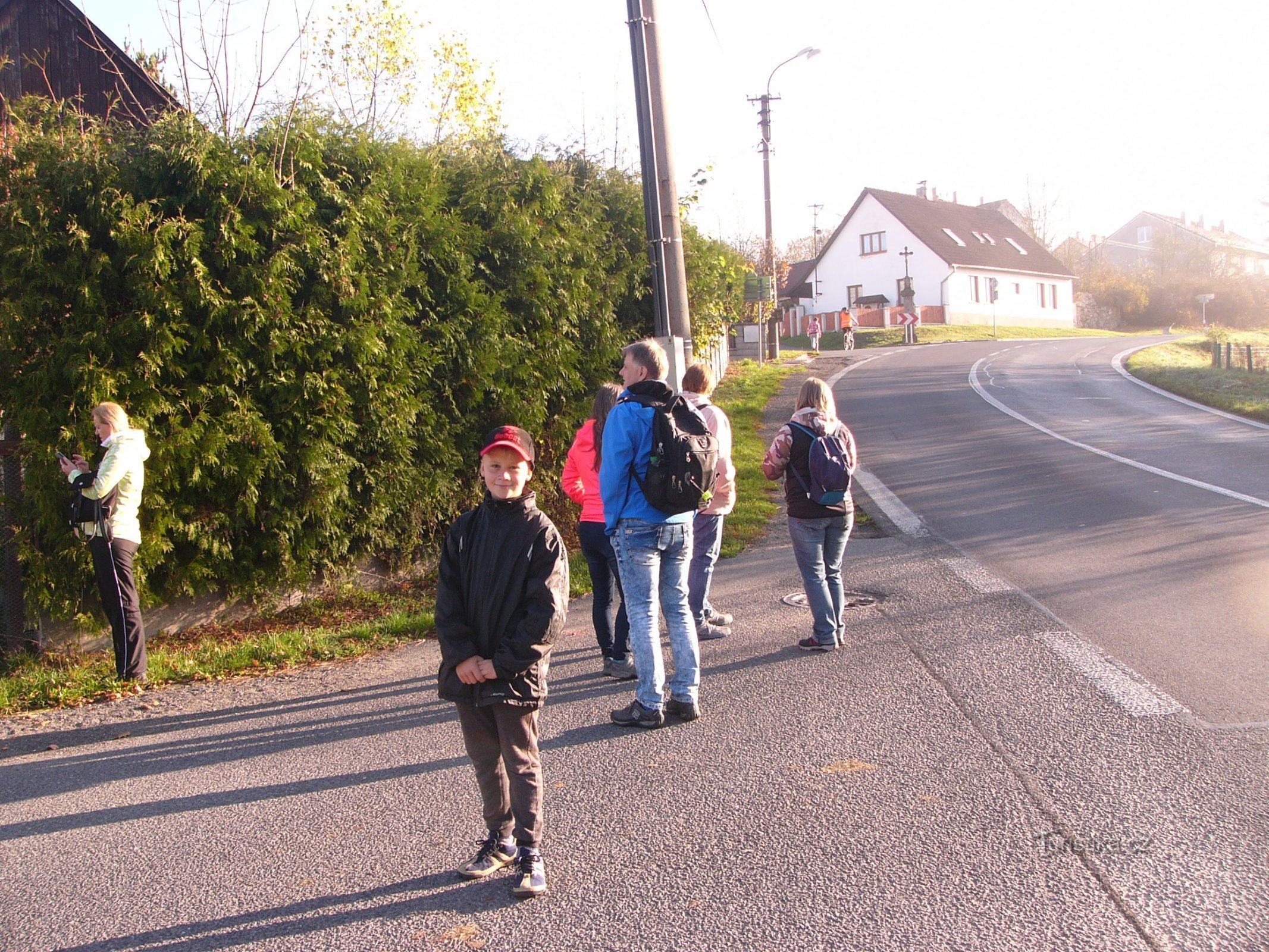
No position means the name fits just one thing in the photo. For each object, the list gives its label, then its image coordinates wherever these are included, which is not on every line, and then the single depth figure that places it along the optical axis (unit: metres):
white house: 57.47
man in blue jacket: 4.87
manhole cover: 7.15
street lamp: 33.03
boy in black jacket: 3.47
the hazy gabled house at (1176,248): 65.38
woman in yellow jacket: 5.96
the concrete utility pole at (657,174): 8.29
